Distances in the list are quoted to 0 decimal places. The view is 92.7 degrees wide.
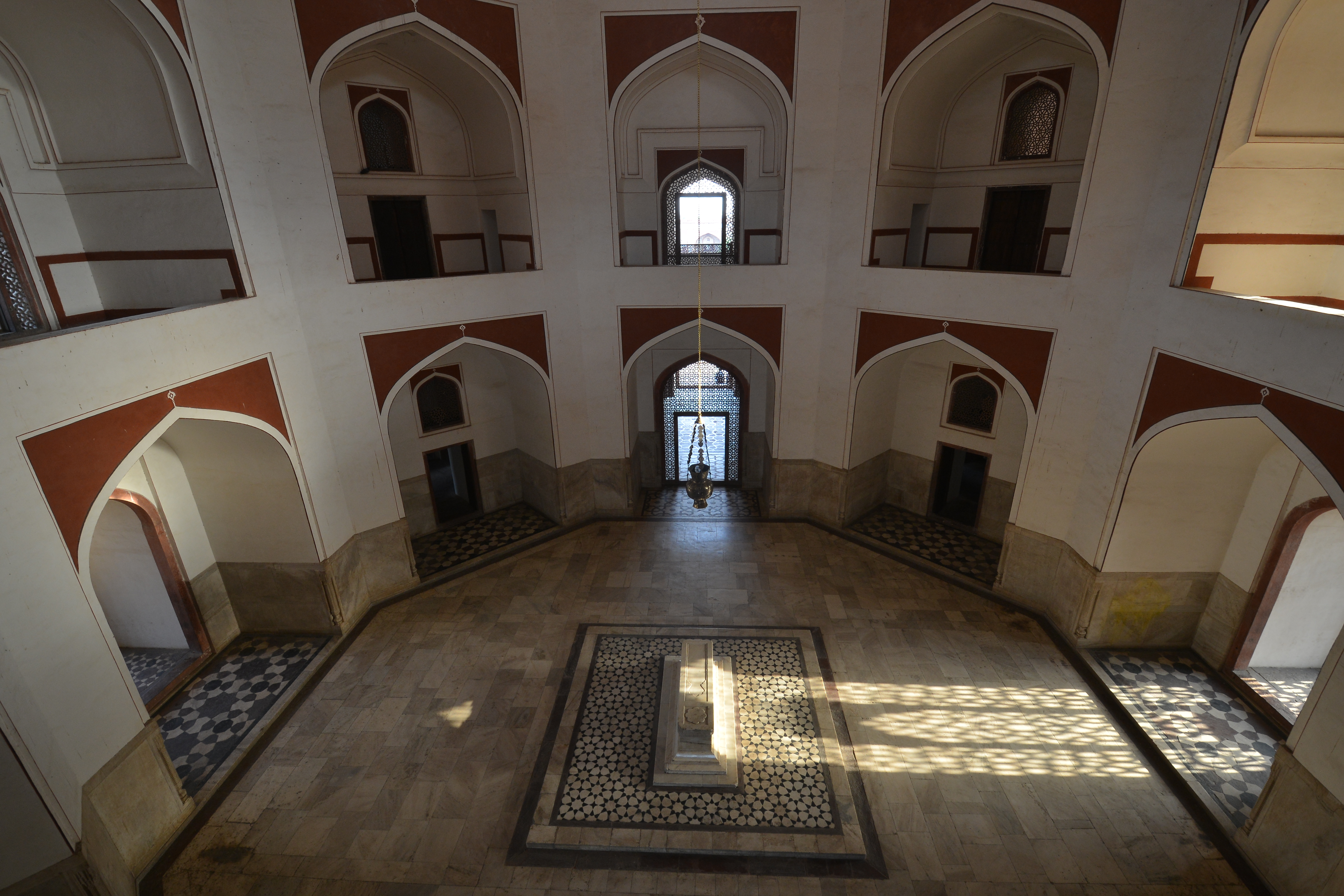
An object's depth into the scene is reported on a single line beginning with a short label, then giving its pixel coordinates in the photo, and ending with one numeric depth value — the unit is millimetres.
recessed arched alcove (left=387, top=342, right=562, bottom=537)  8266
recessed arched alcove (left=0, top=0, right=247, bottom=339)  4703
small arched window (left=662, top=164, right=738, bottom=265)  8414
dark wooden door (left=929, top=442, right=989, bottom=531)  8641
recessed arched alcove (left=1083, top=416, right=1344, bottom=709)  5227
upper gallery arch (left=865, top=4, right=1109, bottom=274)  6508
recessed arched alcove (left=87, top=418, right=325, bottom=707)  5770
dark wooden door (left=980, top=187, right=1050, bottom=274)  7121
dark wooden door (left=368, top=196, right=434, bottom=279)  7602
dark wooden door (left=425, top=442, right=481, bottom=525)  8969
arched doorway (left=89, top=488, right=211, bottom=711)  5777
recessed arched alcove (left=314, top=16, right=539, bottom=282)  6867
